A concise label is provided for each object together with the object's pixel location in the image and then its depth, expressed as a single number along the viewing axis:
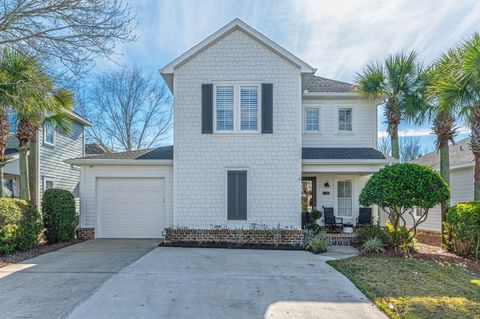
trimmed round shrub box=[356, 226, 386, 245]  11.67
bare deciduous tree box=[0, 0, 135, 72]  9.00
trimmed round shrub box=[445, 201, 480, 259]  10.29
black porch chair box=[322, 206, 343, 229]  14.04
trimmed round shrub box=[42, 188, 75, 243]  12.48
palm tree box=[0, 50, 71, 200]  10.05
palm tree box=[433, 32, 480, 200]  10.34
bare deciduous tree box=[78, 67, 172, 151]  30.56
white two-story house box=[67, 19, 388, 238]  12.49
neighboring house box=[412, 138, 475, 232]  14.64
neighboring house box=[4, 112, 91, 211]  15.22
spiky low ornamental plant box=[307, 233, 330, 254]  11.23
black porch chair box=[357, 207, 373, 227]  14.03
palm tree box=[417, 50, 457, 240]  11.40
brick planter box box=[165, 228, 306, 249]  12.23
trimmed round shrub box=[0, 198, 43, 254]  10.11
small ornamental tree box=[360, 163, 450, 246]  10.30
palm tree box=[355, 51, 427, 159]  14.66
